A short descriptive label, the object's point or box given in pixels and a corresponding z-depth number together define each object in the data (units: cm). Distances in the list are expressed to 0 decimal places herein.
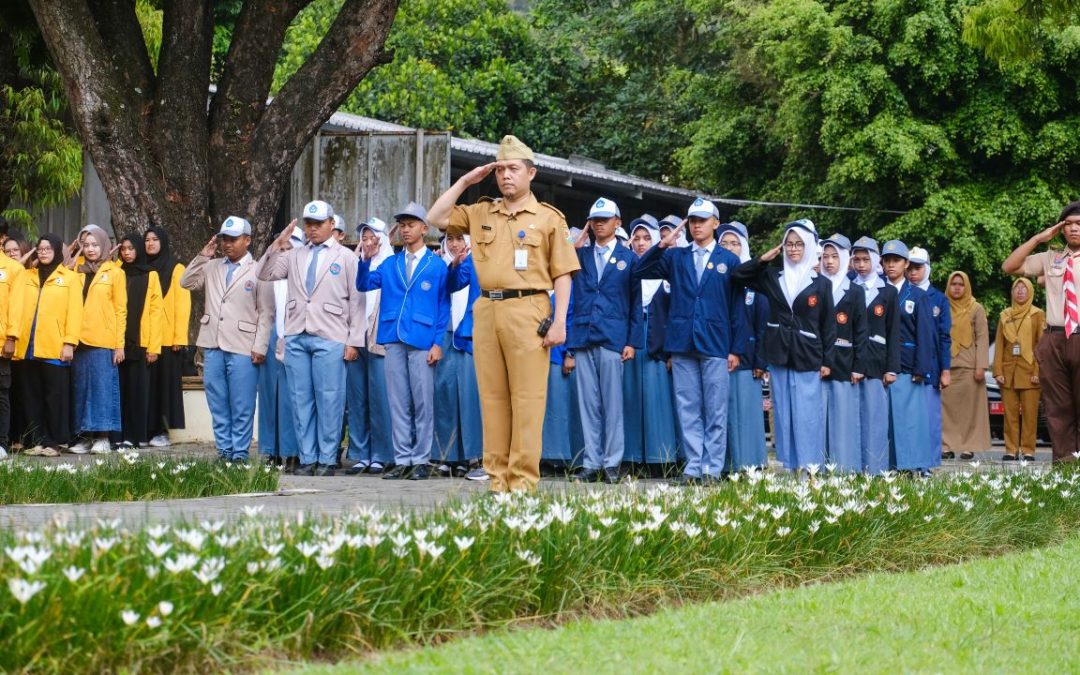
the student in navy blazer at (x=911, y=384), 1370
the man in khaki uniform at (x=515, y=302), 936
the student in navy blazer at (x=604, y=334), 1203
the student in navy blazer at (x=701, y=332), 1157
